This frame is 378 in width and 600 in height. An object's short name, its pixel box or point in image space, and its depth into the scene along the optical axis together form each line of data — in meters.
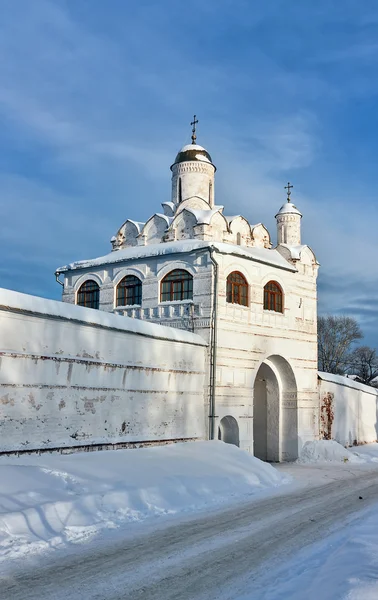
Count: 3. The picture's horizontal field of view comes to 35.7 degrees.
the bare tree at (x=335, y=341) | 45.88
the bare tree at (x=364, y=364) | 51.94
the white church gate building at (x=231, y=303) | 18.55
